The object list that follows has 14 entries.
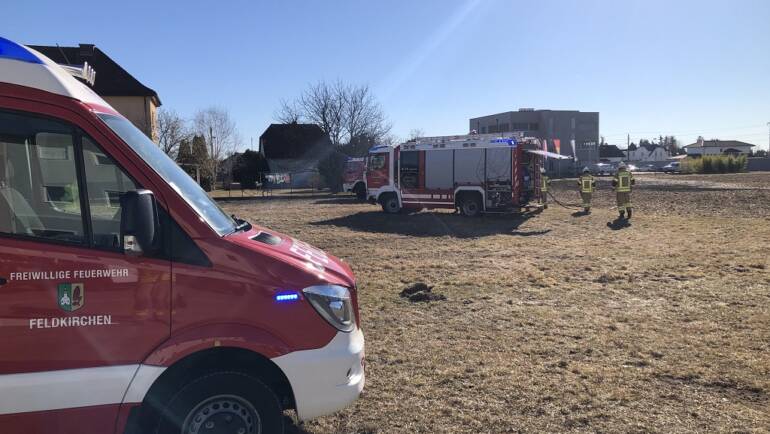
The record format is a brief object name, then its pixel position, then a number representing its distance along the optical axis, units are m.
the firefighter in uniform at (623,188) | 17.45
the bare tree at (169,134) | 46.38
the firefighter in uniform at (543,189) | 20.96
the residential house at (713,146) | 126.13
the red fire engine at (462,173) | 18.39
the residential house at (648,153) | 139.62
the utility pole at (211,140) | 55.00
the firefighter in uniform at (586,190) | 20.33
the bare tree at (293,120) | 47.75
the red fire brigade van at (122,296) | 2.77
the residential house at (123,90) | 36.78
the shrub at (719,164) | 48.84
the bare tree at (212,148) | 54.70
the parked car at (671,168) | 63.78
